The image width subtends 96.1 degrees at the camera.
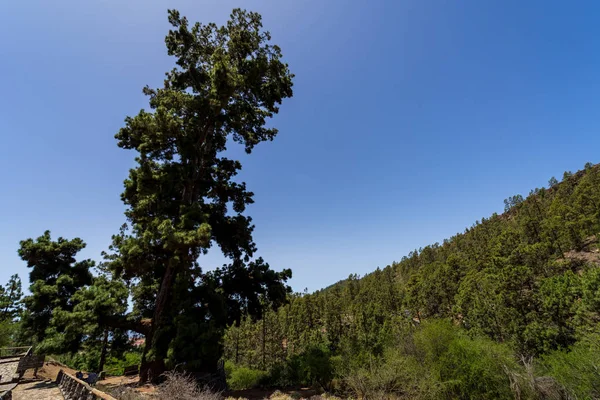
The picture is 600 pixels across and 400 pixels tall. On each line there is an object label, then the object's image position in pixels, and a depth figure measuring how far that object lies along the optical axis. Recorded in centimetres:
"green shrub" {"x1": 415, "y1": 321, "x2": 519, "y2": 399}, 1453
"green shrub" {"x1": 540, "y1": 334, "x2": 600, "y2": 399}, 1463
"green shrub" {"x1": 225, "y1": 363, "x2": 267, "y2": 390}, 2013
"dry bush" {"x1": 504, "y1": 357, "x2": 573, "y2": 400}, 1375
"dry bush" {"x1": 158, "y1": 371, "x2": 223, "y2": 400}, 866
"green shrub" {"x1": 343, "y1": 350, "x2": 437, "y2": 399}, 1286
